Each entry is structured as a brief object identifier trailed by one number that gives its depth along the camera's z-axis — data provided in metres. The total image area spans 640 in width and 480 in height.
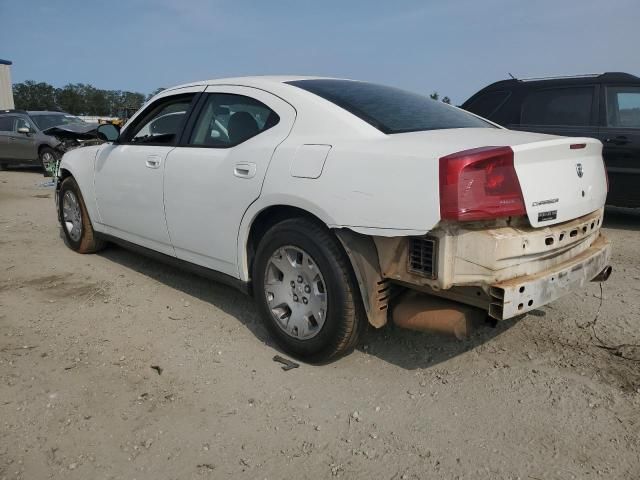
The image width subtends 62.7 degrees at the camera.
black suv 6.18
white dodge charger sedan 2.33
